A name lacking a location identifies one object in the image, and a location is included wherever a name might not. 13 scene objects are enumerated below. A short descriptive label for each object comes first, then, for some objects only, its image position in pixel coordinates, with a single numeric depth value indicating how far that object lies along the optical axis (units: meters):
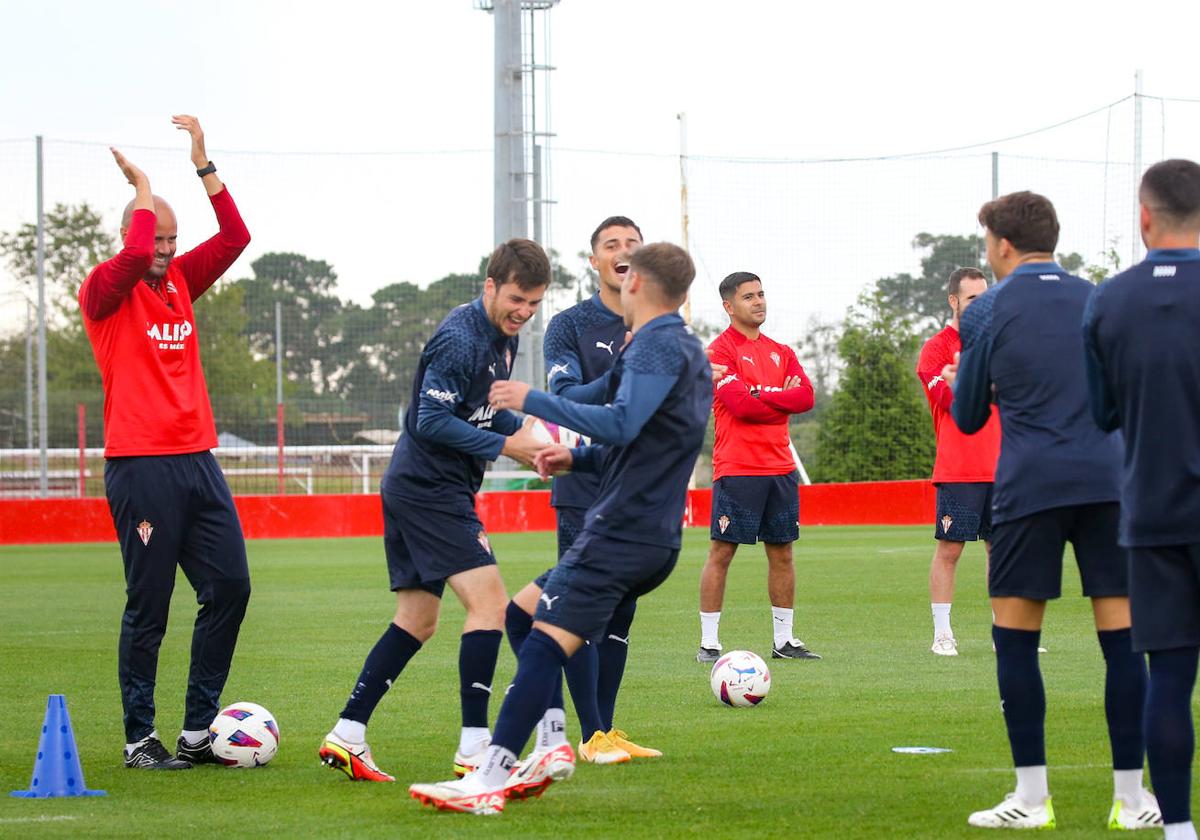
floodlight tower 54.05
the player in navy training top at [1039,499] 10.06
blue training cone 11.69
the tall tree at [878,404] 52.19
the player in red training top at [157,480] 13.15
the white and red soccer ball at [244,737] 12.98
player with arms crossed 20.26
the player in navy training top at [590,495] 12.39
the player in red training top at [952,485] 20.09
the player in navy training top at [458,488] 11.96
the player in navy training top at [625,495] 10.73
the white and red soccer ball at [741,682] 15.69
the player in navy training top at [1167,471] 8.99
